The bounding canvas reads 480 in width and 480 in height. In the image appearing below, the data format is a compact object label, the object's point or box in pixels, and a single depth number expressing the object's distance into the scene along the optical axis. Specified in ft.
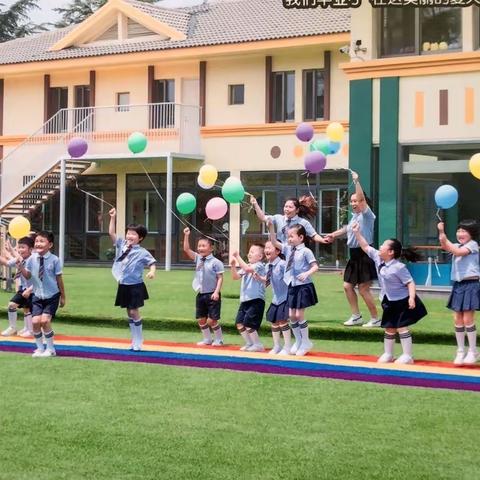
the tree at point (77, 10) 162.71
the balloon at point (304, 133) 46.19
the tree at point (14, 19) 160.15
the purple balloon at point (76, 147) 50.03
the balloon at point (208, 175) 40.86
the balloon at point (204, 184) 41.34
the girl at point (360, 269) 38.24
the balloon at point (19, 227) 37.70
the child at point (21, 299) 38.75
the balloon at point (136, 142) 47.50
